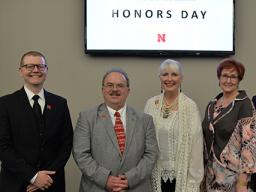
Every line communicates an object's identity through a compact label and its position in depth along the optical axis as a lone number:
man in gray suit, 2.25
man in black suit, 2.20
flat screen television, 3.26
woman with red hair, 2.37
